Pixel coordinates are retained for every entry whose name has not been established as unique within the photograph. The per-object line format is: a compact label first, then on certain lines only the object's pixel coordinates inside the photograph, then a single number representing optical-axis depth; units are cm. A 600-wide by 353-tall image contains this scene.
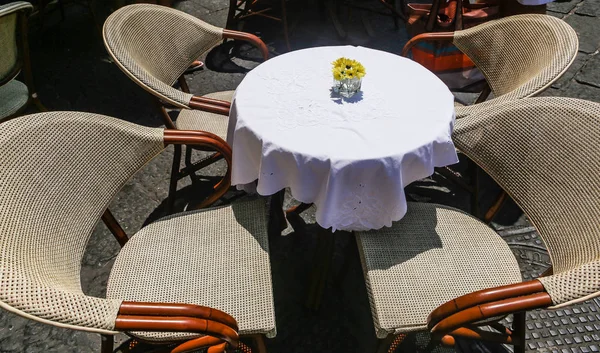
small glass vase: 182
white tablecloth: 154
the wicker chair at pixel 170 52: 207
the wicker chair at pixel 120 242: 112
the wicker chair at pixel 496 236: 131
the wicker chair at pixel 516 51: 198
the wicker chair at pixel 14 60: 242
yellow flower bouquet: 180
